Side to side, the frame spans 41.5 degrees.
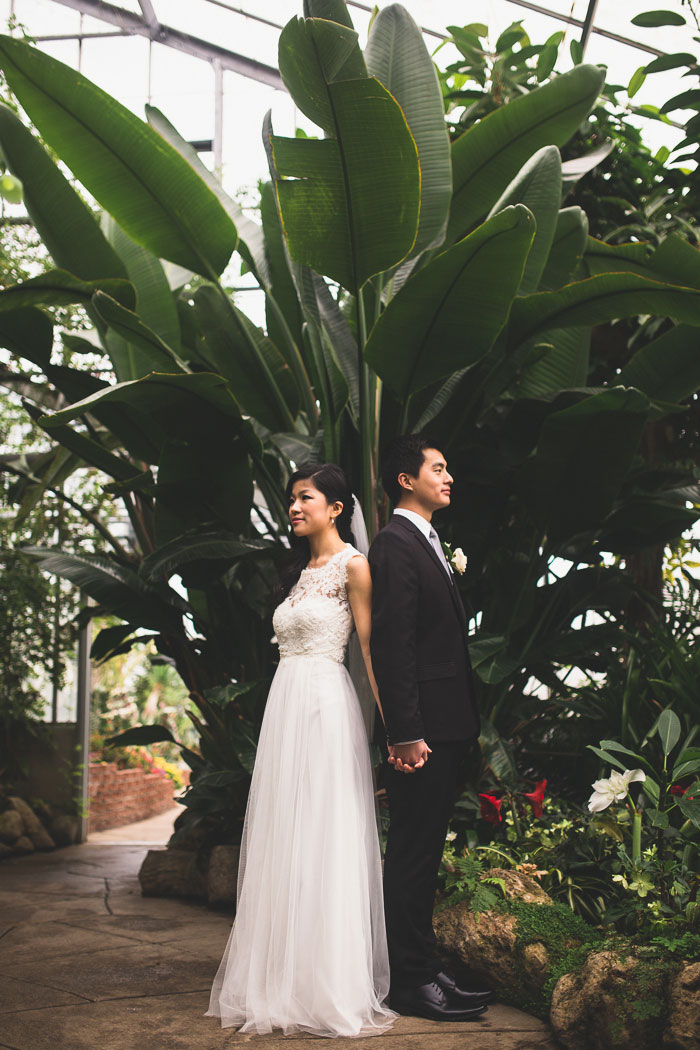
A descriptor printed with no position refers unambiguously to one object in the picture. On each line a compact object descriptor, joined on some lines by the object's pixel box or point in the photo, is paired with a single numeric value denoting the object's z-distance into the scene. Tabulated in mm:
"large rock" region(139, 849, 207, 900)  3791
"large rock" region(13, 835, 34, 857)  5070
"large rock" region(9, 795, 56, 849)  5273
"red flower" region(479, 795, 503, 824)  2633
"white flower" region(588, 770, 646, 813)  2211
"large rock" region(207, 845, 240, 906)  3545
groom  2137
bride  2053
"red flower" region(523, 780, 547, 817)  2652
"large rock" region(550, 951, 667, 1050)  1837
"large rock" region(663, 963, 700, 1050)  1736
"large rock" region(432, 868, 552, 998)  2209
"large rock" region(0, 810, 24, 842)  5074
